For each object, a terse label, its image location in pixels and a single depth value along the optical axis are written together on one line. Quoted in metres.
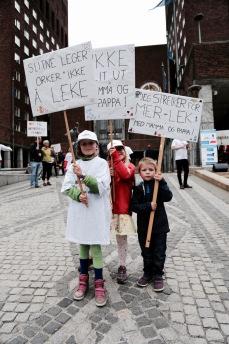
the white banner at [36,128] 14.97
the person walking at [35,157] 13.88
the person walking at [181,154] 11.23
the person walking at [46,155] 14.29
